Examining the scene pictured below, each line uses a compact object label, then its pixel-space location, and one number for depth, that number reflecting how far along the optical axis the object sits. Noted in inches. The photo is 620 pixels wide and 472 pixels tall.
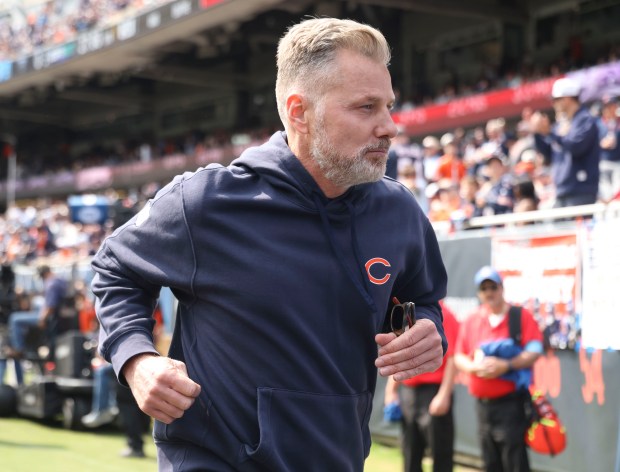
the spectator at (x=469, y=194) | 406.9
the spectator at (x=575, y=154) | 315.0
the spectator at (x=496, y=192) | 366.3
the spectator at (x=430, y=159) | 522.0
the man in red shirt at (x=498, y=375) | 243.9
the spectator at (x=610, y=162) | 407.5
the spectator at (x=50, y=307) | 486.0
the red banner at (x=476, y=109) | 734.5
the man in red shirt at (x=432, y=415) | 259.4
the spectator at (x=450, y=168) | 501.7
